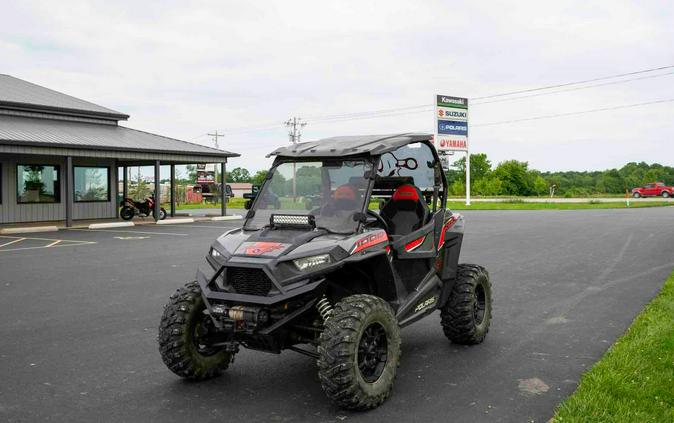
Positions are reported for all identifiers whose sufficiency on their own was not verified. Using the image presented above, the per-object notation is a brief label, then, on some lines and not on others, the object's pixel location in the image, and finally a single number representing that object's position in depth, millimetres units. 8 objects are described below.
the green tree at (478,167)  108181
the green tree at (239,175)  142912
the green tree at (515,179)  91812
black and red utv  4266
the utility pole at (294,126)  73906
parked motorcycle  26500
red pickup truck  58562
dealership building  22297
